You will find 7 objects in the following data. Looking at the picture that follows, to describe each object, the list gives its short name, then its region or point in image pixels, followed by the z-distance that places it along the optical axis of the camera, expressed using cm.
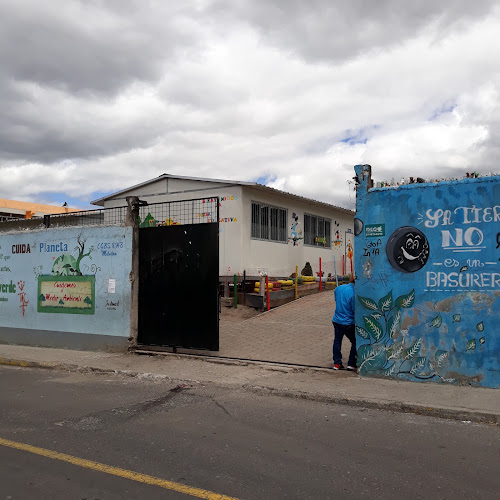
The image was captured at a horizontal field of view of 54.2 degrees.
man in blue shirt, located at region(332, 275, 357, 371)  826
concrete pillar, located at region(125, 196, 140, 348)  1041
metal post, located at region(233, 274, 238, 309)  1608
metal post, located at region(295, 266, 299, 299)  1712
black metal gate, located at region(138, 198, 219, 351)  962
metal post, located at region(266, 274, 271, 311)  1555
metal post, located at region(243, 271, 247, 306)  1639
